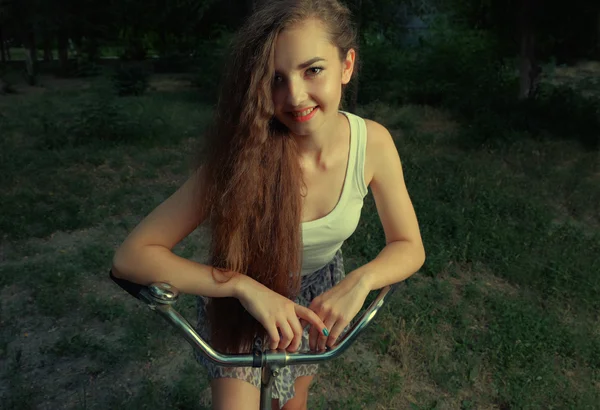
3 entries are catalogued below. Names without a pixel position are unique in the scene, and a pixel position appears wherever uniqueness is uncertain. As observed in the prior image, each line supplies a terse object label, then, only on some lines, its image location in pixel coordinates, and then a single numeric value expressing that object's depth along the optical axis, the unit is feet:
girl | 4.53
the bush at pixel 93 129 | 24.18
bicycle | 3.83
